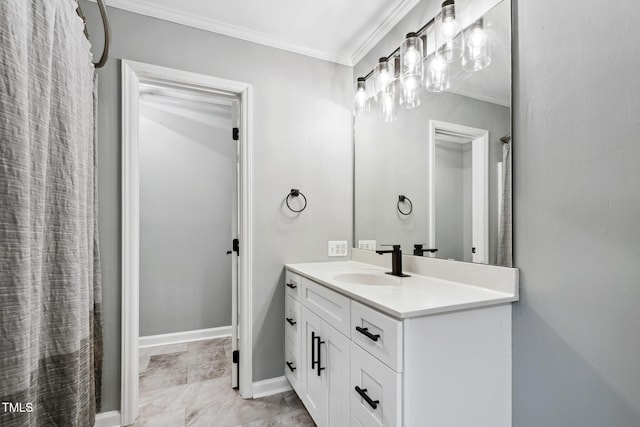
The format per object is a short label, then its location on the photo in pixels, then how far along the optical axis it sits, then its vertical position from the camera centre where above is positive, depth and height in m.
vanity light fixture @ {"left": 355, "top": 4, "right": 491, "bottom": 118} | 1.33 +0.83
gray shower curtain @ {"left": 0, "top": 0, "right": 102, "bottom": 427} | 0.70 -0.01
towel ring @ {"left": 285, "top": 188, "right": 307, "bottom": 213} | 2.04 +0.14
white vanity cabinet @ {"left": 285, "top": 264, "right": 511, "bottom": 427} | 0.93 -0.54
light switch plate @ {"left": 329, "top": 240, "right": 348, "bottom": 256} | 2.17 -0.25
